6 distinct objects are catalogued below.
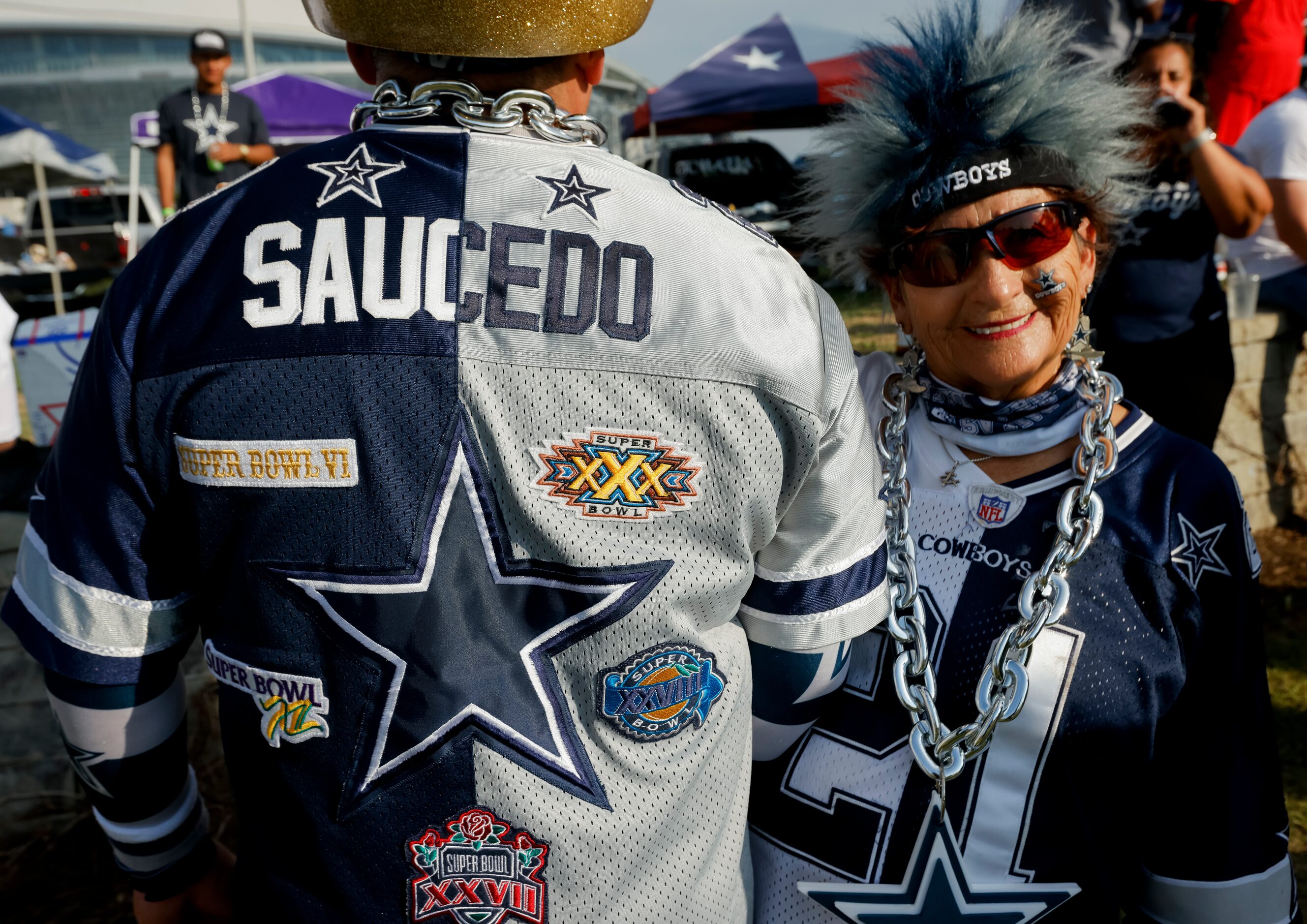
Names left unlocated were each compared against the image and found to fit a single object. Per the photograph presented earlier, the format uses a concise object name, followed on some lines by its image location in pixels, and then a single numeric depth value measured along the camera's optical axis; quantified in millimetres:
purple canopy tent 11422
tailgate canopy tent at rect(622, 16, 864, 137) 12320
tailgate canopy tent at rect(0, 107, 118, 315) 12898
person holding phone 3021
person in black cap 6133
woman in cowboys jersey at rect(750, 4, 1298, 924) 1654
